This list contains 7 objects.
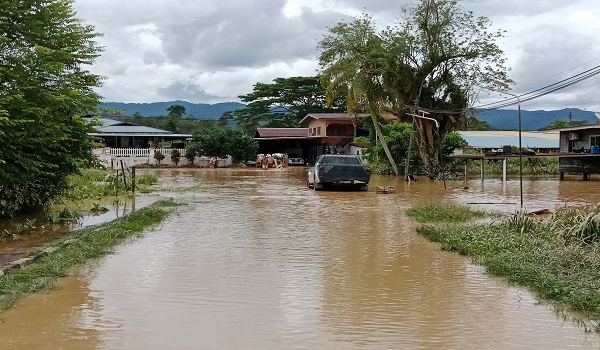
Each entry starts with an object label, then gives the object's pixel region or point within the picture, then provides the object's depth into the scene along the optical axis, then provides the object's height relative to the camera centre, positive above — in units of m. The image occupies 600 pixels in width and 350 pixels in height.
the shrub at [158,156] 54.38 +0.70
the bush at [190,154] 55.31 +0.88
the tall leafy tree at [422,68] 37.88 +5.86
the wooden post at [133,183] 23.92 -0.75
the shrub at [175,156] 55.31 +0.70
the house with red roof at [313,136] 59.22 +2.66
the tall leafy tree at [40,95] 12.44 +1.44
